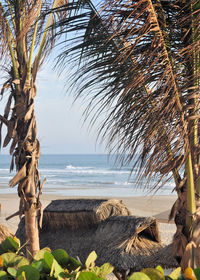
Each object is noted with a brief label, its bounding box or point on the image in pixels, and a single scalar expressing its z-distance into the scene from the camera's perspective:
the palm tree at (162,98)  5.83
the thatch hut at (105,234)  9.33
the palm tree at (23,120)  8.35
